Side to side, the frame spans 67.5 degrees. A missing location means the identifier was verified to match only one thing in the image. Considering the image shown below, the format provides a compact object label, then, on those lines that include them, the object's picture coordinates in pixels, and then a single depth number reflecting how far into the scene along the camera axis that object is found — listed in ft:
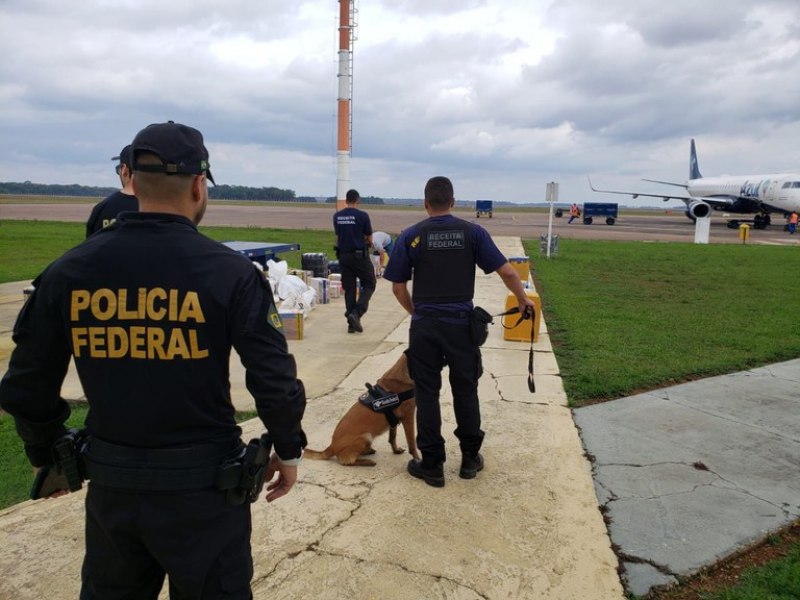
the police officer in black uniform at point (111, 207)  12.84
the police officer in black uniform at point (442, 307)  12.07
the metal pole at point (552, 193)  53.88
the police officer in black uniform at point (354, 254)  26.13
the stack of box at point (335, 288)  35.32
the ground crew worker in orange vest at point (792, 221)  107.14
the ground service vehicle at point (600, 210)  140.87
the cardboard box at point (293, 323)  25.23
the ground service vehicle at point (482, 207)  177.17
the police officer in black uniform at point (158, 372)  5.45
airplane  104.94
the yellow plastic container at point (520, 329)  24.98
